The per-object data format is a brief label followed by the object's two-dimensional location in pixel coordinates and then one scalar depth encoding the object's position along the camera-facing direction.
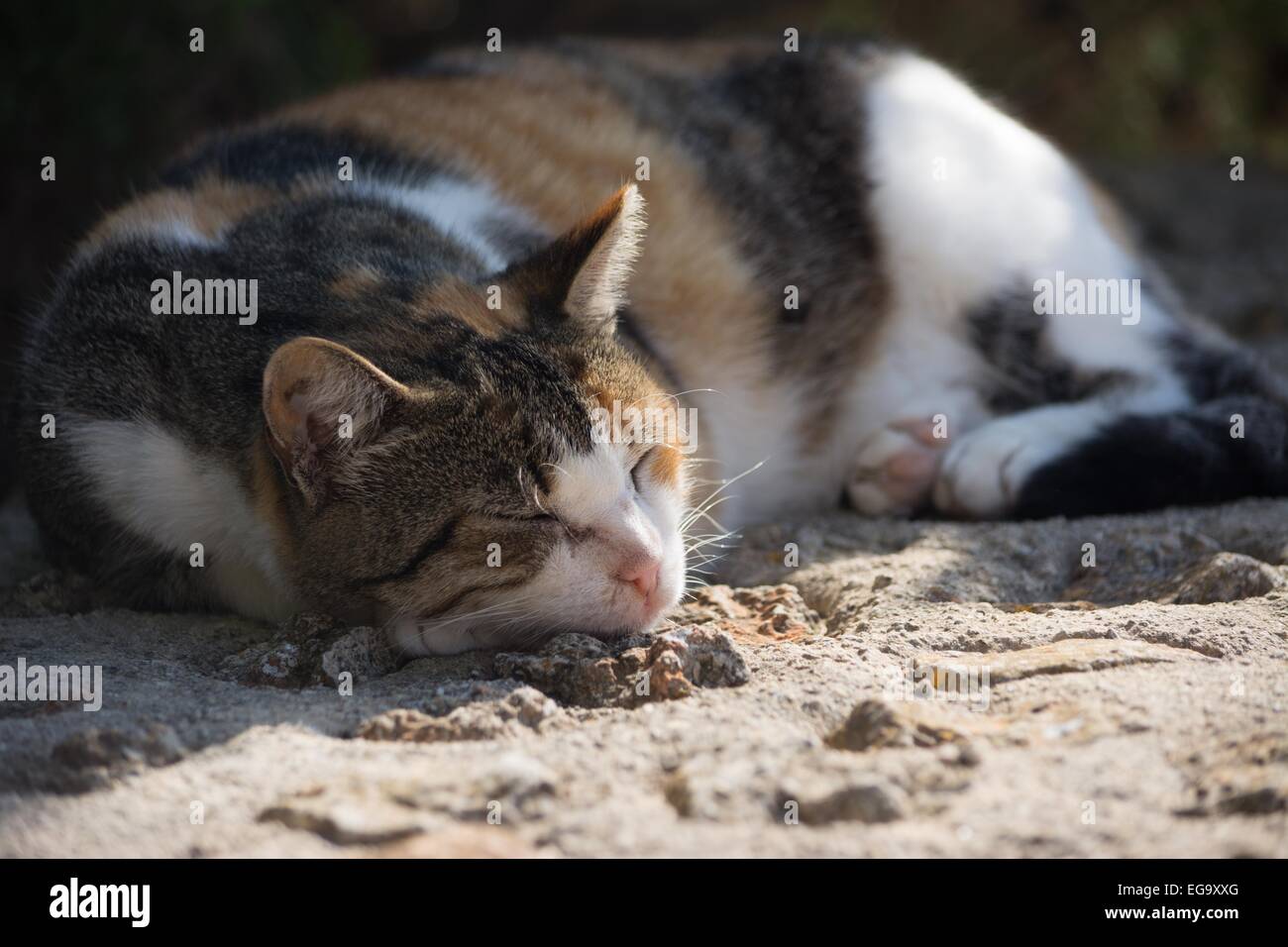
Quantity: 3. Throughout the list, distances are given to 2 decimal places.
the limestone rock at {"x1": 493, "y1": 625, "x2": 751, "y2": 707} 1.05
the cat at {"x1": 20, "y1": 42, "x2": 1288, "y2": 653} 1.08
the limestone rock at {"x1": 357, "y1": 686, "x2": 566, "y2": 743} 1.03
